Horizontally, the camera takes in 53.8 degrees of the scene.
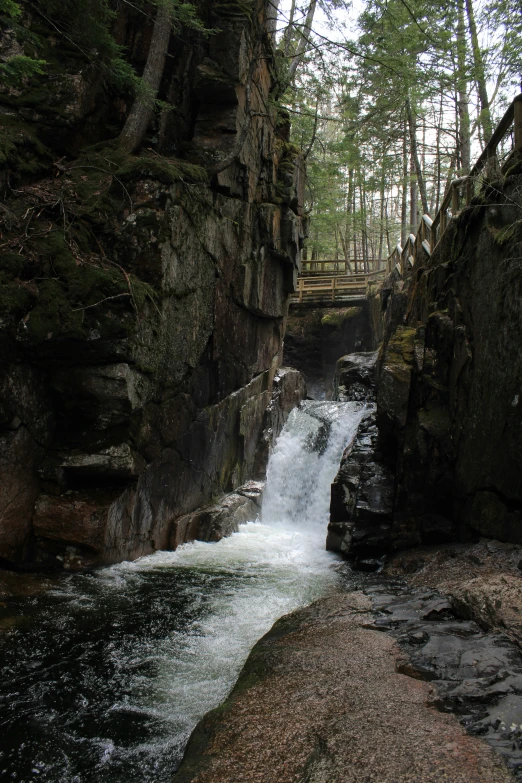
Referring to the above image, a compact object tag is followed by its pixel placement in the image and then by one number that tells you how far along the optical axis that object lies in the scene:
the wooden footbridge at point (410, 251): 7.68
